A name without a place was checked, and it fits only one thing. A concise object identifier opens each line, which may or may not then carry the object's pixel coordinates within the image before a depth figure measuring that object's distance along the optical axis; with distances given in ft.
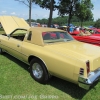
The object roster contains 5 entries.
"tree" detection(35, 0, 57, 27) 37.81
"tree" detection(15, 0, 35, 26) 34.92
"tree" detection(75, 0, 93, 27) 41.13
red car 13.73
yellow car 6.71
